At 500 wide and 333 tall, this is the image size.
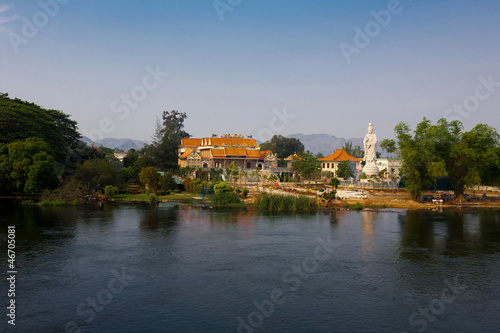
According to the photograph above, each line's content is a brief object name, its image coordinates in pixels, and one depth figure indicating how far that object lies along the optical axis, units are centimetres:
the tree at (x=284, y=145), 15988
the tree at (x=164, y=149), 9381
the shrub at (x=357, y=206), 5316
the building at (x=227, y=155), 9669
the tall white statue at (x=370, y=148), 8220
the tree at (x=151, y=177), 6259
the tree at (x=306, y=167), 8711
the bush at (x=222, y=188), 5906
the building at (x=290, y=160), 10185
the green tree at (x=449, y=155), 5641
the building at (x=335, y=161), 10731
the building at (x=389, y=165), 9996
